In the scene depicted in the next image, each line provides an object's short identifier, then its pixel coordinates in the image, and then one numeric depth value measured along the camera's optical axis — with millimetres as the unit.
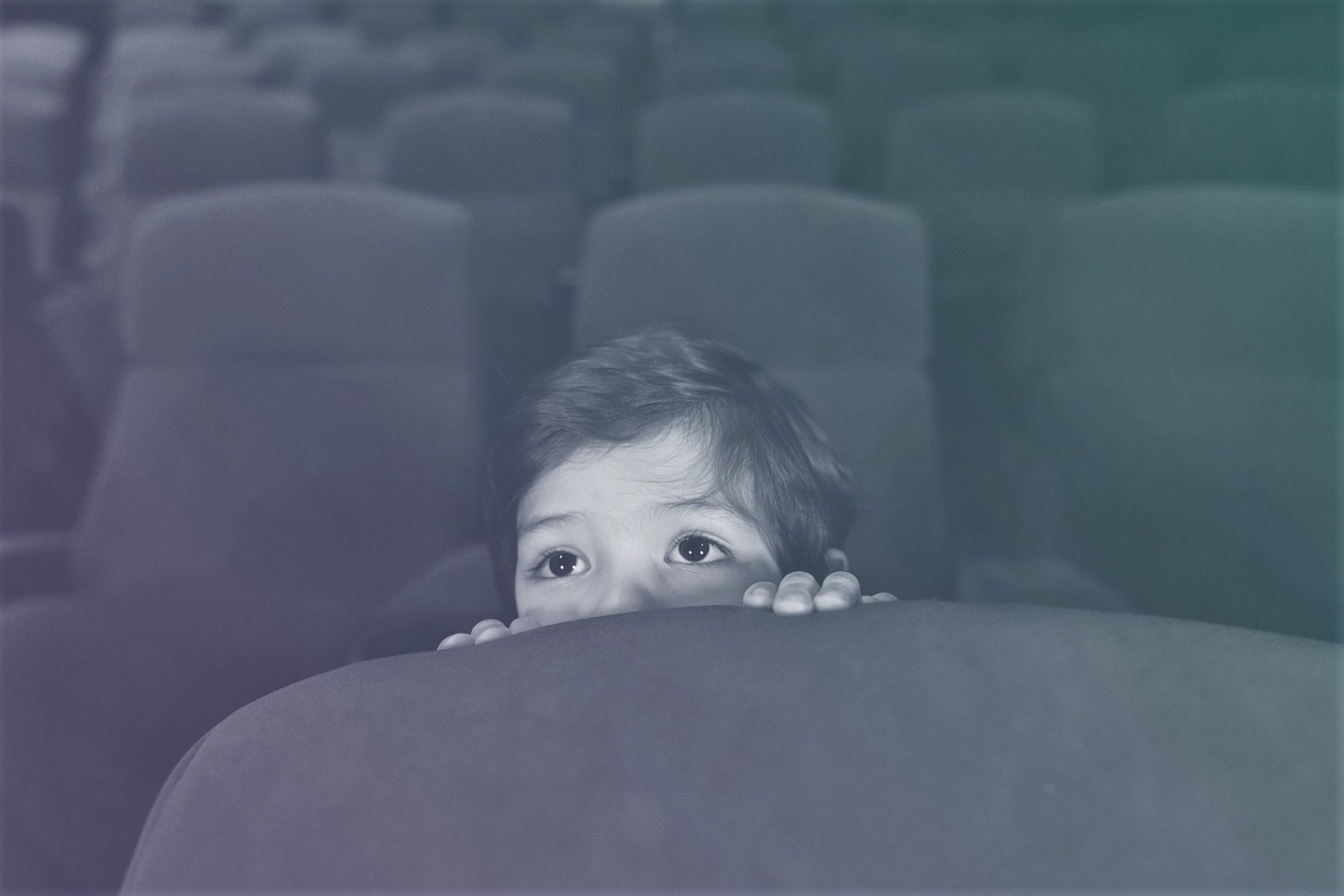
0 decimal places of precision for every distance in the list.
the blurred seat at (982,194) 1974
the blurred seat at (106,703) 637
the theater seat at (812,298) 1047
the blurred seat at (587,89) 2967
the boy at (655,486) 662
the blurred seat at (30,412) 1193
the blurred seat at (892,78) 2924
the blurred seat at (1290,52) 2805
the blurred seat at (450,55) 3371
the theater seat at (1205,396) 1067
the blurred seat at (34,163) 2475
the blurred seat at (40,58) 3283
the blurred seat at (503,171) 2031
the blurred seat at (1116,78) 2977
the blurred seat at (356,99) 3117
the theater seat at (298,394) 1129
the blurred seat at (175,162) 1854
